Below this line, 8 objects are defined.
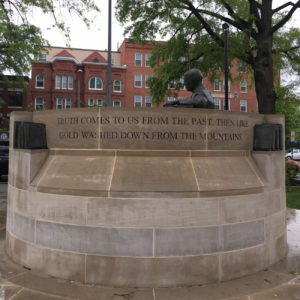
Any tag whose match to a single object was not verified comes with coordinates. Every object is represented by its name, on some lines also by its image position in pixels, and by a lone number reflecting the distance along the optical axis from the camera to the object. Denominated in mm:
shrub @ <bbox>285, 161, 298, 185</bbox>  15672
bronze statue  5543
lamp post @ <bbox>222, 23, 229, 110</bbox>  11797
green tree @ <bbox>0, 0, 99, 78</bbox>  13719
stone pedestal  4164
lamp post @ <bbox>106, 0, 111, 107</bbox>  15695
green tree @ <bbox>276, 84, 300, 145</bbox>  16570
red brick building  42969
